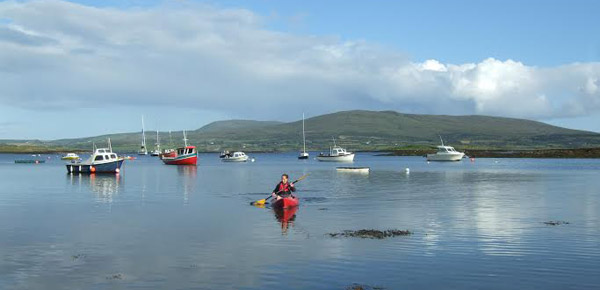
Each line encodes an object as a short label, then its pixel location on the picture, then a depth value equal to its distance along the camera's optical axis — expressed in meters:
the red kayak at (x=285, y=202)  41.38
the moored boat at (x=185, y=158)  135.50
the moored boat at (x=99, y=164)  94.38
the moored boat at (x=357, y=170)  102.75
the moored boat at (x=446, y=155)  161.25
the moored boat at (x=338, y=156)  162.62
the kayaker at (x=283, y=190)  42.09
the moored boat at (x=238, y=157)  177.04
